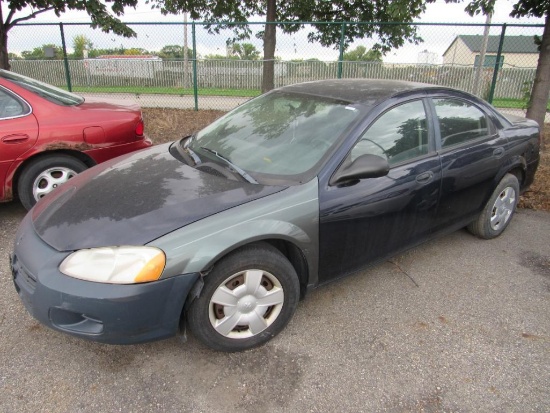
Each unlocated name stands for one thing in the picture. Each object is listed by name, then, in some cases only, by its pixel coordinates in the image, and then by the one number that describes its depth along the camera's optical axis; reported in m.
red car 3.74
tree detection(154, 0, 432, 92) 9.38
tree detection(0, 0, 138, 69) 7.21
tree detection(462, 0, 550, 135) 6.11
